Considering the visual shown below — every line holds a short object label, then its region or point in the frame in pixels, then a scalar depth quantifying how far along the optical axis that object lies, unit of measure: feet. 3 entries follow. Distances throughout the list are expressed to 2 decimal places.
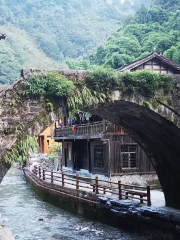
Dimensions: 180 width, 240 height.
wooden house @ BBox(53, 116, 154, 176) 65.67
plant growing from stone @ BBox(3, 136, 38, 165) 22.80
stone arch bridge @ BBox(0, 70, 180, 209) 23.47
